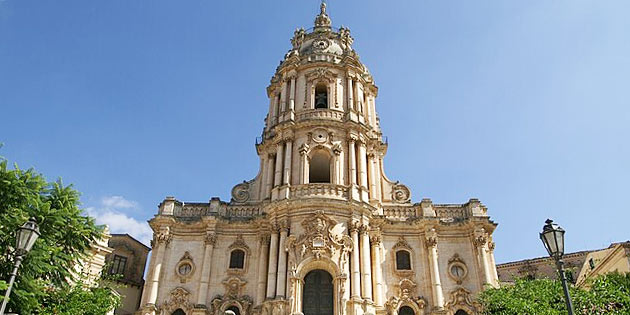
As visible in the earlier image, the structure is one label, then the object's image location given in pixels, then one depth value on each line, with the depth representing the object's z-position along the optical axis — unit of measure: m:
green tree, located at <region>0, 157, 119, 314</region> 15.97
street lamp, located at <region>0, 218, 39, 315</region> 10.75
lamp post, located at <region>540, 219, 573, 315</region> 10.57
